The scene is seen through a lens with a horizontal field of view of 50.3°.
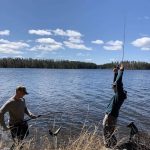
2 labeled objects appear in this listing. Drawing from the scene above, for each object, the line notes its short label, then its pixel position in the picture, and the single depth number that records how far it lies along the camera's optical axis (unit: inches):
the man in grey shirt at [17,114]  163.3
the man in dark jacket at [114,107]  176.2
